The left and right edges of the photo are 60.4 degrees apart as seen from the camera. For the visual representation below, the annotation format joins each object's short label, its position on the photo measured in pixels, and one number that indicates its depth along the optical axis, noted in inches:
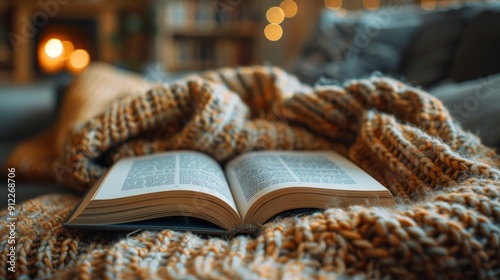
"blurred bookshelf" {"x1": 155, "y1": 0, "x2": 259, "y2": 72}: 118.5
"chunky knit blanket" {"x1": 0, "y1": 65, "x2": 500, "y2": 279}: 15.7
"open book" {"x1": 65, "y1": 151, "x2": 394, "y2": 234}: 20.8
